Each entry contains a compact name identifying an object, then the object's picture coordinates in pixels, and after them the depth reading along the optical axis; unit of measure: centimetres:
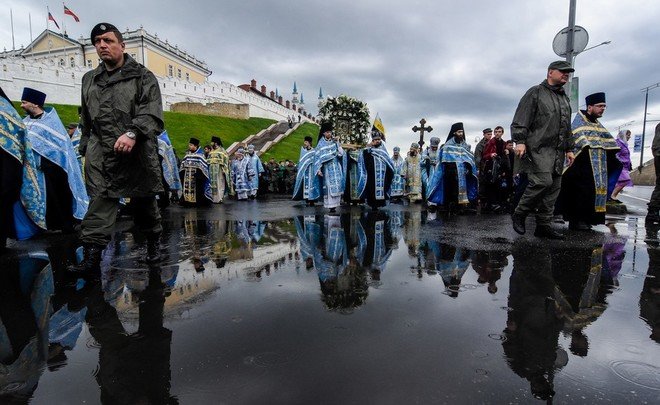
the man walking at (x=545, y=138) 474
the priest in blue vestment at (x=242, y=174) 1521
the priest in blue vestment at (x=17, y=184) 397
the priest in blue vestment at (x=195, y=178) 1127
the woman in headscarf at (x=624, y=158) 1020
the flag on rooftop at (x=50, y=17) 5117
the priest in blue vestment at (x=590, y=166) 556
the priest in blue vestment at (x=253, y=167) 1549
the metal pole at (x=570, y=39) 820
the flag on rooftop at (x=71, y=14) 4666
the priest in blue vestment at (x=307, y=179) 1059
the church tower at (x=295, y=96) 14025
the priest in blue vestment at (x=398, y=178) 1286
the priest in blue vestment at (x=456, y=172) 840
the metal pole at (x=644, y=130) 3871
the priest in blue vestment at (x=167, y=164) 888
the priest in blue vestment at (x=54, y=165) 506
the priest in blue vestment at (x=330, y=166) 892
